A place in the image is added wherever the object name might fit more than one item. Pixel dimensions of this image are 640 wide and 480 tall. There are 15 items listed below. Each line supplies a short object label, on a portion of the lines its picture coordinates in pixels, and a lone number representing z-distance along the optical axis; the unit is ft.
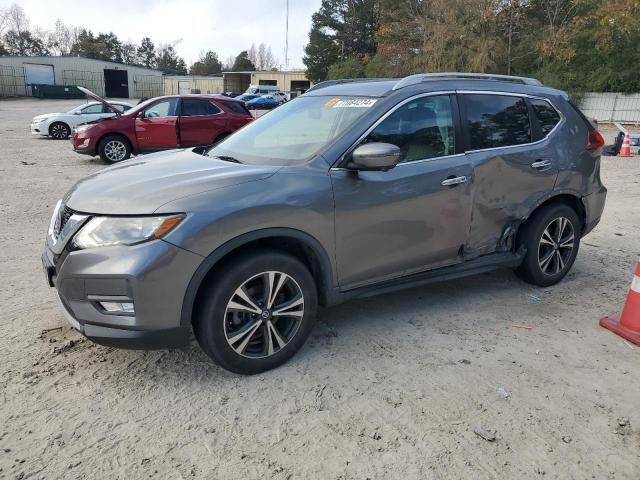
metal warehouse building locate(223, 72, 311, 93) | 248.32
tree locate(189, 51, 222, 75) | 345.72
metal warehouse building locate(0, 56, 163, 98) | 169.48
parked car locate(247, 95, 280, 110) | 140.77
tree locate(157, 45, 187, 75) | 370.94
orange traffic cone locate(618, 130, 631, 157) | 48.49
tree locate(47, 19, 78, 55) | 318.04
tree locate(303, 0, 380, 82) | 199.00
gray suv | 9.05
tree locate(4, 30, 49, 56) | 284.61
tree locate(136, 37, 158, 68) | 368.07
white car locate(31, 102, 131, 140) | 56.34
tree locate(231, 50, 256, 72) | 329.97
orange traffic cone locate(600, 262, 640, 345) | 12.21
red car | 38.70
